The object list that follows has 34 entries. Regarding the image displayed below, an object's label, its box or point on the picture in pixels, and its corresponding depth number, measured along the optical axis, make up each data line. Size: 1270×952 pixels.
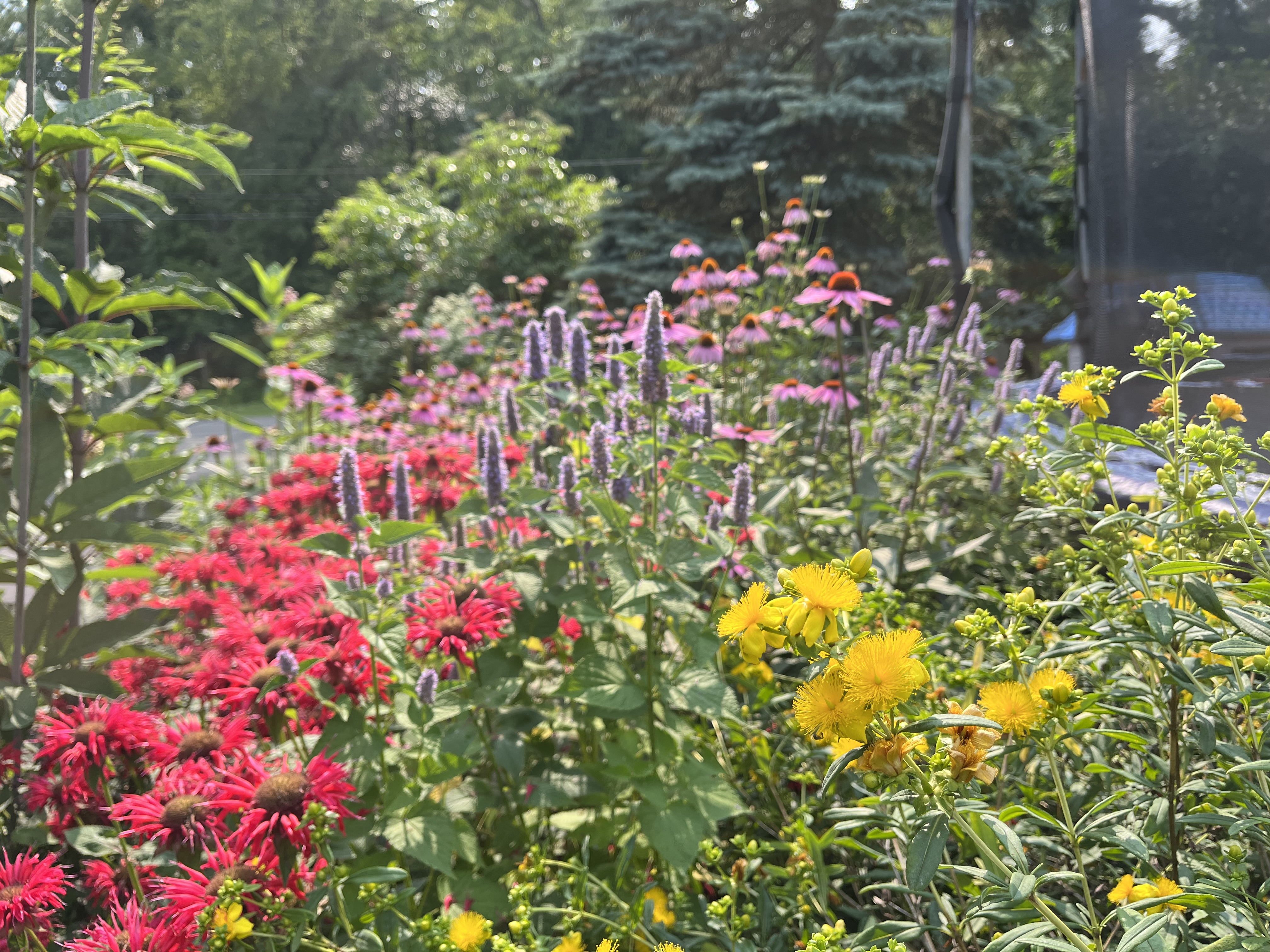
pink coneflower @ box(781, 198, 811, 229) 1.65
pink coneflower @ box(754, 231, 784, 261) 1.52
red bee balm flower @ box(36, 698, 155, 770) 0.80
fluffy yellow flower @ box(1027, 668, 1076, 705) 0.61
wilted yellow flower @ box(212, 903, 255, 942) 0.67
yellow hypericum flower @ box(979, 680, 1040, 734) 0.62
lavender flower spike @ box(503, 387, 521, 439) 0.97
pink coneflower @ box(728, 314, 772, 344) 1.32
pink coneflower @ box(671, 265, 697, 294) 1.50
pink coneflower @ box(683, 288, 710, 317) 1.49
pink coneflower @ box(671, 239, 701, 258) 1.74
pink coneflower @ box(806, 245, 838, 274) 1.60
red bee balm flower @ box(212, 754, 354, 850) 0.72
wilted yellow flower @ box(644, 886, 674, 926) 0.78
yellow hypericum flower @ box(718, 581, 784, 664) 0.59
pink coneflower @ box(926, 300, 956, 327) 1.39
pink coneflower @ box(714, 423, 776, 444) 1.01
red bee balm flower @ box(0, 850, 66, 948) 0.69
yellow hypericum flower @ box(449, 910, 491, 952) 0.68
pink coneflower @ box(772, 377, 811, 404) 1.24
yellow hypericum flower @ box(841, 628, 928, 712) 0.53
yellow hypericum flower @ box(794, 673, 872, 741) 0.54
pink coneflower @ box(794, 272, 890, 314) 1.08
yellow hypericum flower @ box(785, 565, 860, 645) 0.56
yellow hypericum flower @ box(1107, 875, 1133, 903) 0.63
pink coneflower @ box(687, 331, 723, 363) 1.25
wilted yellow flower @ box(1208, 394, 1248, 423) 0.68
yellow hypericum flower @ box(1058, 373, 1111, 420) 0.68
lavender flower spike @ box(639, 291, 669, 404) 0.88
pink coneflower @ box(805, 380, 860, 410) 1.16
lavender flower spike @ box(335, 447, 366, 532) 0.84
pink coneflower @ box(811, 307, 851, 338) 1.10
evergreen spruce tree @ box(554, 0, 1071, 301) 6.17
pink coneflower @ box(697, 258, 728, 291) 1.40
